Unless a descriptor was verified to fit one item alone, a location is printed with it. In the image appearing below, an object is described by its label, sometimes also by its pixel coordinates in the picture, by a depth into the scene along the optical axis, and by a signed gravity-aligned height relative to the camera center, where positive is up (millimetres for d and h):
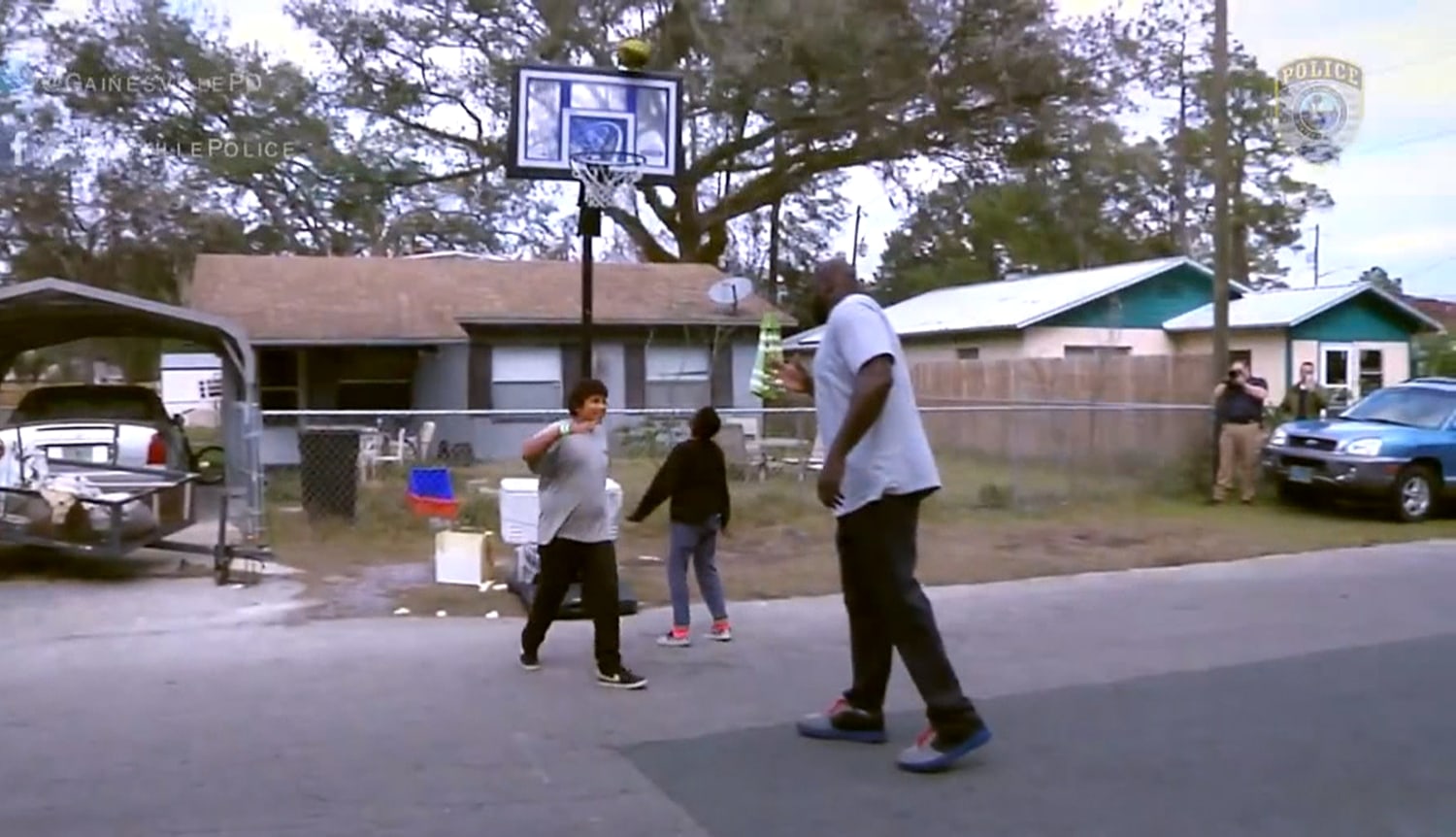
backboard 11195 +2122
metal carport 11953 +618
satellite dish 24031 +1645
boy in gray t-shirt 7906 -688
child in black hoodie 9008 -638
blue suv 16484 -708
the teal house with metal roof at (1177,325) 28656 +1376
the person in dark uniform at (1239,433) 17344 -451
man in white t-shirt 6105 -383
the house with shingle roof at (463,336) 21750 +889
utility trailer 11016 -901
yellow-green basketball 11008 +2515
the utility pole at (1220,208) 18406 +2330
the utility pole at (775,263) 41606 +3860
